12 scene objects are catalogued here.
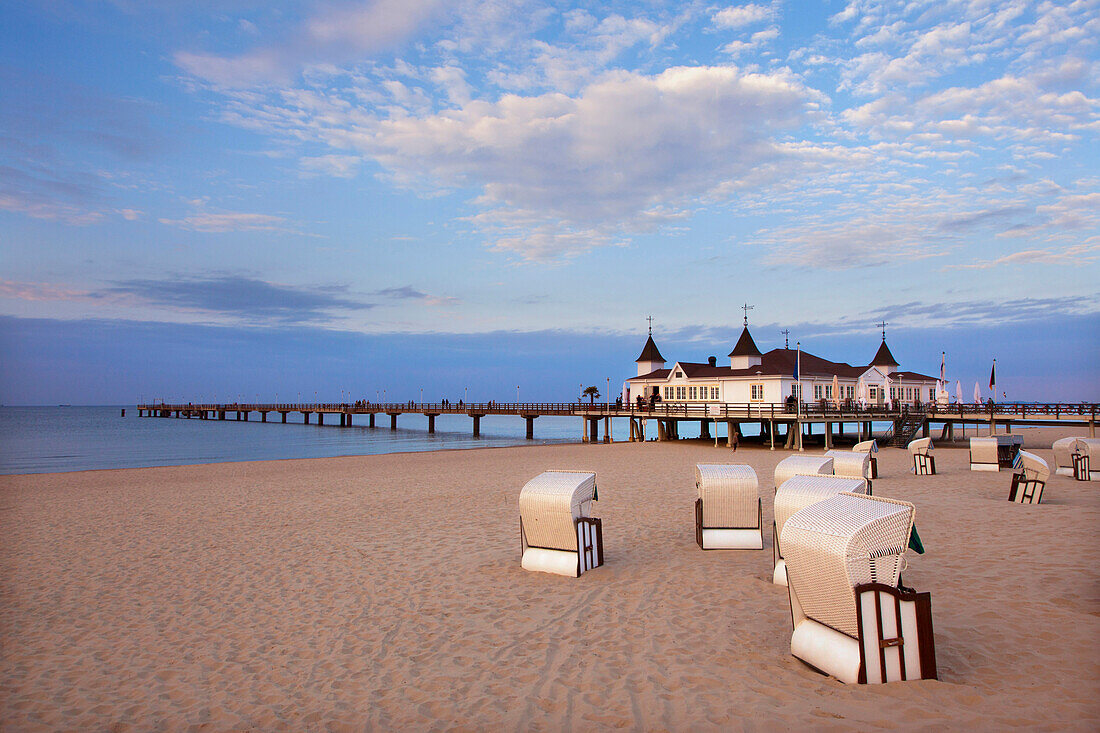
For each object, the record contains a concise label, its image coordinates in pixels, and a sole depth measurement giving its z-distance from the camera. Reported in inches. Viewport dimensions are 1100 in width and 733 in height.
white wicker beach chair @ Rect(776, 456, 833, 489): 416.5
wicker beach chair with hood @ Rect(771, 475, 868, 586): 293.1
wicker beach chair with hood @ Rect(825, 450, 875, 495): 550.0
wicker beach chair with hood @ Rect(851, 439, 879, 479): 772.6
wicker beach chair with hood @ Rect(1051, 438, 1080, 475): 758.5
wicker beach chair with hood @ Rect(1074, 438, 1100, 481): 718.5
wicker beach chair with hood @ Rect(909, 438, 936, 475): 823.7
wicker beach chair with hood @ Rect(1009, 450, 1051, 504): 552.8
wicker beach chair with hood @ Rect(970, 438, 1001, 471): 830.2
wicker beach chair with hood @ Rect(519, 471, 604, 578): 356.8
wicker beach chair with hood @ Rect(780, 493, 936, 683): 199.8
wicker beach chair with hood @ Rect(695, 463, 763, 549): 403.9
